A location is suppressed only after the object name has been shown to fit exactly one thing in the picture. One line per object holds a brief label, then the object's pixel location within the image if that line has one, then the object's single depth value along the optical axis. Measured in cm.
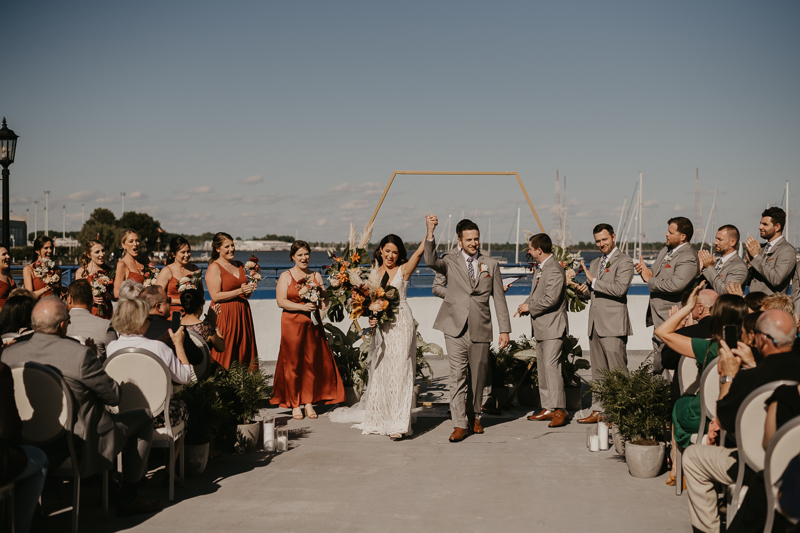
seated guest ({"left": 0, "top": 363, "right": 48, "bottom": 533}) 334
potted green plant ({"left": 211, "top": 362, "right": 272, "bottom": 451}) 564
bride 658
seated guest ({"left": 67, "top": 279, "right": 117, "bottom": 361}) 526
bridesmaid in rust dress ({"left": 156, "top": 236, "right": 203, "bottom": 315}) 723
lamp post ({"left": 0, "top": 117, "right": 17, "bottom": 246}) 998
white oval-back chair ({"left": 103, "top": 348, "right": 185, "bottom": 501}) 442
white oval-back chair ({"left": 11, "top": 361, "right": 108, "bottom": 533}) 378
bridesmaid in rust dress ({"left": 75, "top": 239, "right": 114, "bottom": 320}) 768
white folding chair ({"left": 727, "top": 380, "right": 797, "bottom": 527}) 323
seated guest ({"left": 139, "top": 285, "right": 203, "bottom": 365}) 507
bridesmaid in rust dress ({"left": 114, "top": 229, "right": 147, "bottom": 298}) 761
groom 658
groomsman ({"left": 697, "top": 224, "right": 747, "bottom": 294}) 677
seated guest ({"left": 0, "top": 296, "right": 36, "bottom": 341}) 474
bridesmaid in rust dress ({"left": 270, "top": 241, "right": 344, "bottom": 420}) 746
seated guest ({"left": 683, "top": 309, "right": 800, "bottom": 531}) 333
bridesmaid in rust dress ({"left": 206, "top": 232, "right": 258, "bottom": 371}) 742
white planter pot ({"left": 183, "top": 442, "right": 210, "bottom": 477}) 515
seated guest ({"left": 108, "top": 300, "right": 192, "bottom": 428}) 458
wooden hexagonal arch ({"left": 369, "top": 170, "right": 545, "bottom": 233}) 836
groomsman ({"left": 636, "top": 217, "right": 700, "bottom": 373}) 683
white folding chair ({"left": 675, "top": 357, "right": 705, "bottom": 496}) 470
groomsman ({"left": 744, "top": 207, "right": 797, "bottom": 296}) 661
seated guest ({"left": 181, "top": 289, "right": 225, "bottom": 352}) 576
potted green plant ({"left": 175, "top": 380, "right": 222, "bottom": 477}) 514
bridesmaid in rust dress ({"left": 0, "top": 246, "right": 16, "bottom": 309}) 762
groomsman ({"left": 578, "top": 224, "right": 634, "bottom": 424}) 698
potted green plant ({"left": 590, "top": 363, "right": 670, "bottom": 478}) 509
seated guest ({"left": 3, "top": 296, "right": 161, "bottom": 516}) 389
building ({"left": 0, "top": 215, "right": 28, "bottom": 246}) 12980
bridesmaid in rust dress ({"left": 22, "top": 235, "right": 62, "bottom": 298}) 795
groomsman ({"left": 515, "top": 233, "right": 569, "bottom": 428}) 703
